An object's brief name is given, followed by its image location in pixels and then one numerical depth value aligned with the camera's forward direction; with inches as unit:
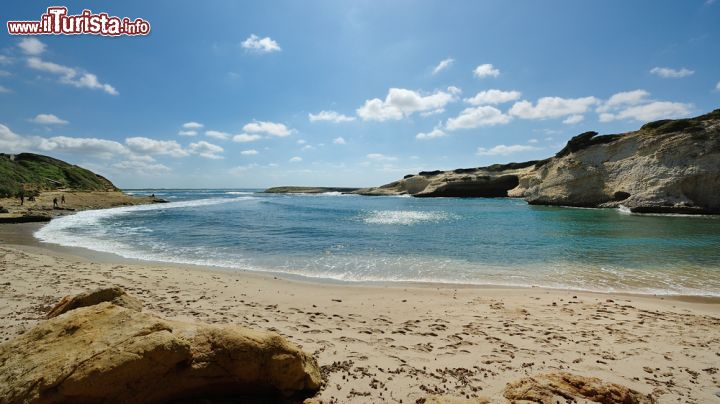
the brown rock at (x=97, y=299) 206.5
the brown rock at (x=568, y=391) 156.6
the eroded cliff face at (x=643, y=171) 1343.5
